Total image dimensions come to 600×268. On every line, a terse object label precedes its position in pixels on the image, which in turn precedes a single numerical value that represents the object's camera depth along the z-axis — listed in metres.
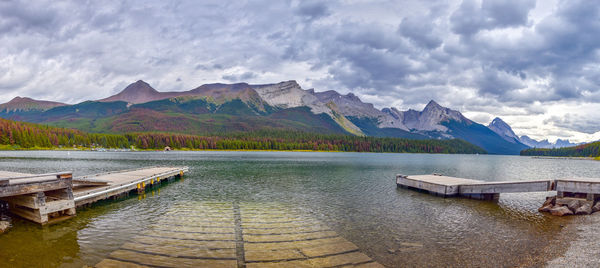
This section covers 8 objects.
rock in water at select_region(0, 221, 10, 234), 17.77
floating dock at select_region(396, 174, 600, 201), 28.93
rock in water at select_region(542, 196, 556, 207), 29.75
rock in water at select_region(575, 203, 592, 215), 26.02
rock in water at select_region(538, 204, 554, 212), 27.90
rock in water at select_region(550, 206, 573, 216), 26.27
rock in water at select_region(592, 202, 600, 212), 26.87
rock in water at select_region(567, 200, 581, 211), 27.07
